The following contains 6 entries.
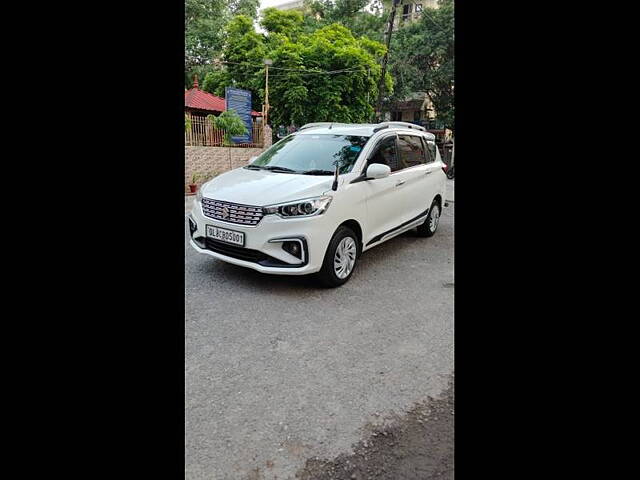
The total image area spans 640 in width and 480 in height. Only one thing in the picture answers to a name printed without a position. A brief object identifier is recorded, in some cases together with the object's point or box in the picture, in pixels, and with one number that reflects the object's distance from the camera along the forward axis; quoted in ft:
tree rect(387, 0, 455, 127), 84.74
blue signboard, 48.01
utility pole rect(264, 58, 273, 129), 55.72
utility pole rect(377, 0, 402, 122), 50.85
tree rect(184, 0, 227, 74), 76.74
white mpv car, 14.93
